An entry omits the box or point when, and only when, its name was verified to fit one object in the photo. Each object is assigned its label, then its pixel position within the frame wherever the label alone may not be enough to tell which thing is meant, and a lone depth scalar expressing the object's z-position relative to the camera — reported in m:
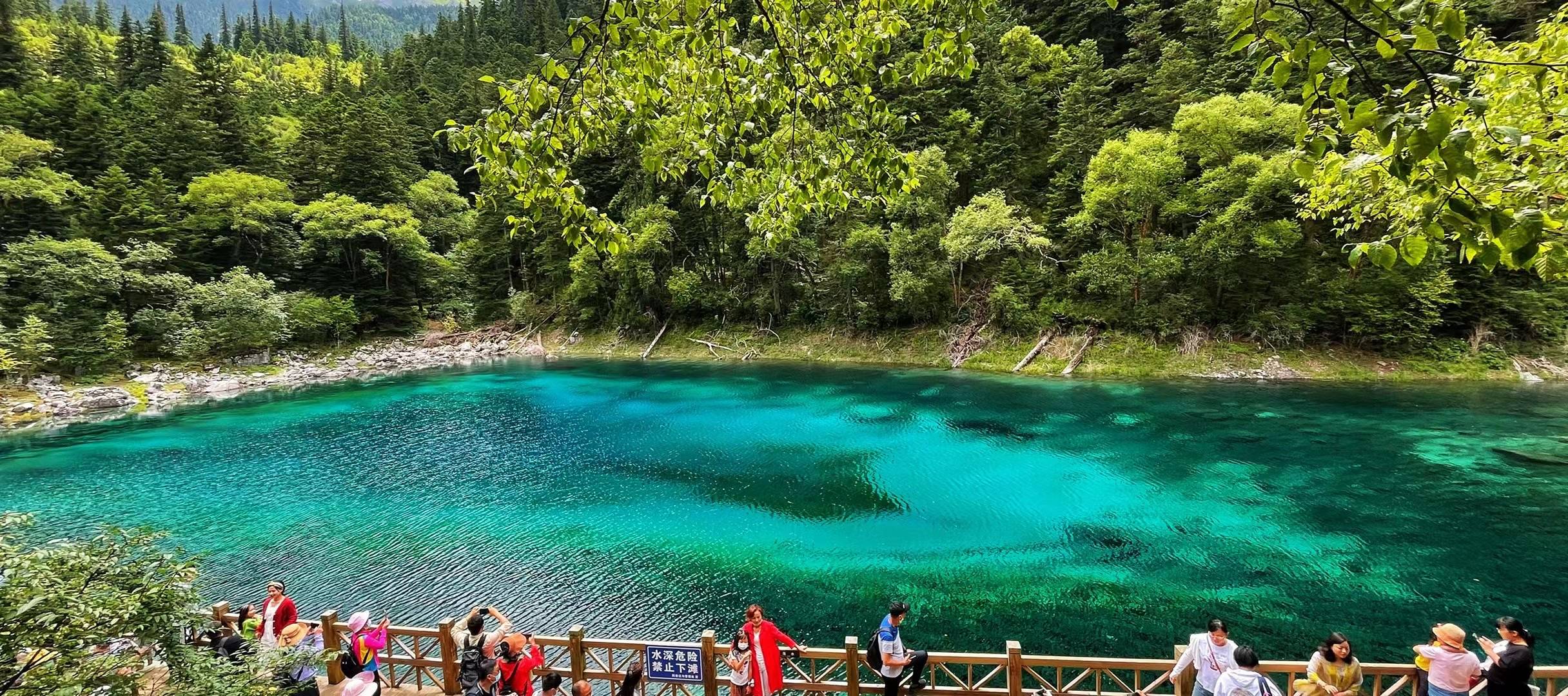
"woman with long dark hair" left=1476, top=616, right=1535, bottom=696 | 5.29
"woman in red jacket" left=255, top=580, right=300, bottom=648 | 7.00
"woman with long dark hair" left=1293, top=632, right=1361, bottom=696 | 5.60
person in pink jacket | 6.51
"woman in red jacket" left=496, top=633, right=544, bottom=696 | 6.30
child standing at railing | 6.41
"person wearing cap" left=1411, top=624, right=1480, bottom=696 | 5.46
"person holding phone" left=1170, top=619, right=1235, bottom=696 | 5.85
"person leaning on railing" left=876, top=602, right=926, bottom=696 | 6.36
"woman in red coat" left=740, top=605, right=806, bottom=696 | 6.39
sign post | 6.61
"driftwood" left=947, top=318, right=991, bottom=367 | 29.89
